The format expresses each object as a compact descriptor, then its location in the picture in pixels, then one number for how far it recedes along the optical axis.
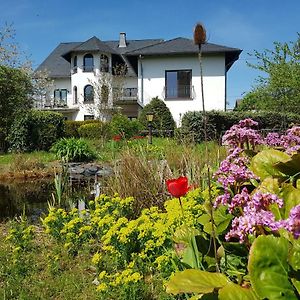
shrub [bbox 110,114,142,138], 13.43
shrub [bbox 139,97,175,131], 17.61
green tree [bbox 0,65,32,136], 13.37
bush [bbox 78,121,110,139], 15.89
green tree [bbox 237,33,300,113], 12.80
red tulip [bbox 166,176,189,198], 1.53
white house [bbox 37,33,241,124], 20.09
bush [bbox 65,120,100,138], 19.52
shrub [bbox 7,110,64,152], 12.44
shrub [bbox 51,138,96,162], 10.58
